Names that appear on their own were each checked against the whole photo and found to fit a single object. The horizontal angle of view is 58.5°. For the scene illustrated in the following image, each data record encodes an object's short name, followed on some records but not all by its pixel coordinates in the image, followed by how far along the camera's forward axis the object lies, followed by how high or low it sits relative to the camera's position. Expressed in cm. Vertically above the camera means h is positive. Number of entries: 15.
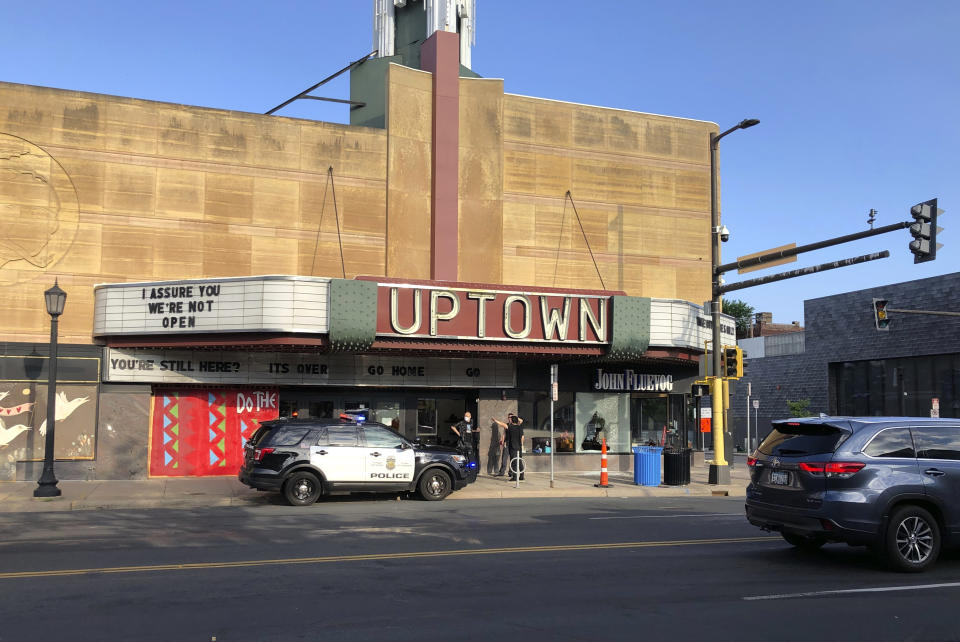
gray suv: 995 -98
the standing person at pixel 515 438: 2247 -92
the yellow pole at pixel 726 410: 2491 -20
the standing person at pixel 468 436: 2488 -96
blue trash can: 2256 -167
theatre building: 2177 +393
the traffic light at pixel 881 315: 2883 +297
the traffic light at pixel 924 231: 1861 +373
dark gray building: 4253 +244
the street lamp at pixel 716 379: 2278 +65
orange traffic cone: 2153 -171
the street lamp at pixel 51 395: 1850 +14
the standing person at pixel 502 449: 2470 -134
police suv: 1748 -123
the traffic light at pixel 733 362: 2278 +110
